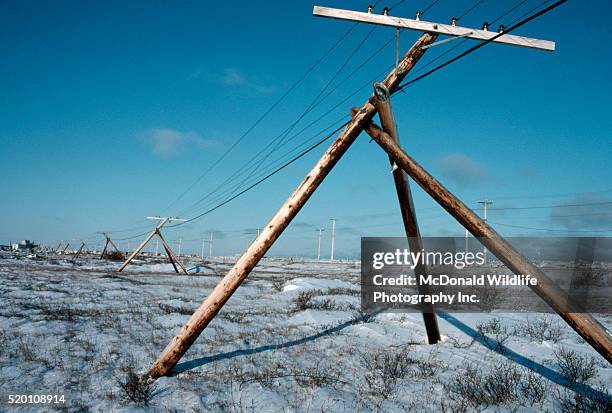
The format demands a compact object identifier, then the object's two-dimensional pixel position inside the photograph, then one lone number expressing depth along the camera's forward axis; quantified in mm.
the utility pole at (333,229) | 87219
